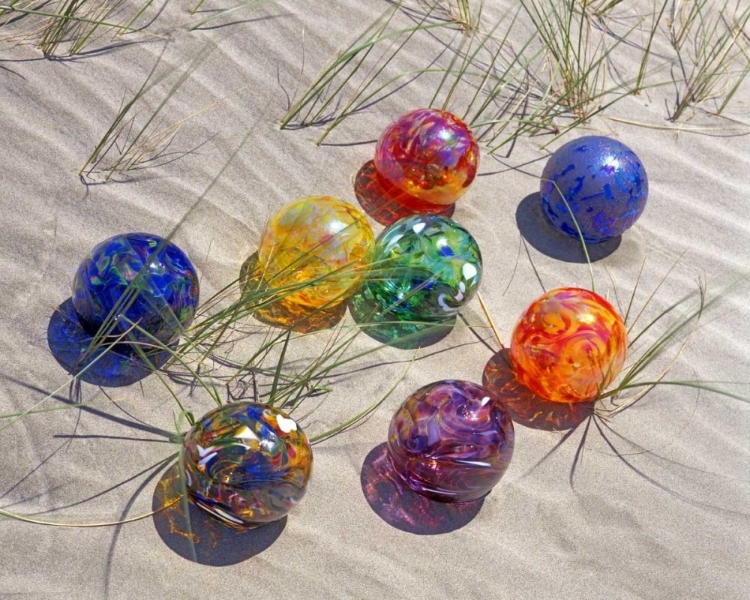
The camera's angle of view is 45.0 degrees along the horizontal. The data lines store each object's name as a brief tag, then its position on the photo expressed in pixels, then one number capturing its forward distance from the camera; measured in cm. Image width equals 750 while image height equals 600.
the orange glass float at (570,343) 259
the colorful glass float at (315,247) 267
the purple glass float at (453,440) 229
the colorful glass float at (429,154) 302
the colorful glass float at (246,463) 214
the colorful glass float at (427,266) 272
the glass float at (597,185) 306
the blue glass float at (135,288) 242
